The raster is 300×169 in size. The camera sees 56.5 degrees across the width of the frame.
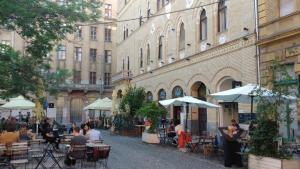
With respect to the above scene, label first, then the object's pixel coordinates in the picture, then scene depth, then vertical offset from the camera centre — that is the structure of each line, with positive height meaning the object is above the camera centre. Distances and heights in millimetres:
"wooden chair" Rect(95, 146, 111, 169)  8419 -1519
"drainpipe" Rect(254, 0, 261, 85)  12893 +2178
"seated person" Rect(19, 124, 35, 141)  11455 -1393
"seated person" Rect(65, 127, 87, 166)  8120 -1271
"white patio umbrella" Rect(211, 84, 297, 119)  8397 +279
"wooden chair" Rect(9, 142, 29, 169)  8087 -1464
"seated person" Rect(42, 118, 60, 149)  11836 -1422
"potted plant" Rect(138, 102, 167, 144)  15030 -914
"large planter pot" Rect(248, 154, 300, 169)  7411 -1667
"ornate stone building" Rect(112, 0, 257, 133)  14125 +3316
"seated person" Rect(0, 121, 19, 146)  9155 -1171
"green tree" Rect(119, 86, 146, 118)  20577 +157
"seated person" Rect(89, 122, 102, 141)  10370 -1234
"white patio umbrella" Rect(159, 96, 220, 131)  13340 +36
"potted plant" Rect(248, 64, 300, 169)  7945 -629
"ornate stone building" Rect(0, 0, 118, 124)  37035 +5183
